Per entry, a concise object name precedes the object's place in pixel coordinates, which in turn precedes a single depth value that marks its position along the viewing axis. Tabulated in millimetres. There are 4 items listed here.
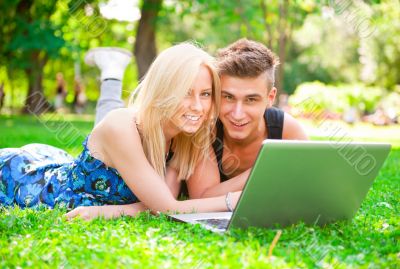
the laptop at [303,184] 2510
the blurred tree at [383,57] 27108
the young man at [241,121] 3752
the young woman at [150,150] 3398
